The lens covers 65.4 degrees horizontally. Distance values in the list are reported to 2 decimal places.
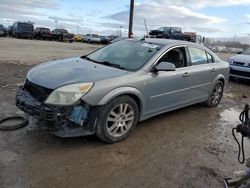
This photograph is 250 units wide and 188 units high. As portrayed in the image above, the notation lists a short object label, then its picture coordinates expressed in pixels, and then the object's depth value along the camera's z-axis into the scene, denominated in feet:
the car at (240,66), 22.58
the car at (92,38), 97.60
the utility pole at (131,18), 34.61
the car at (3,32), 84.01
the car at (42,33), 84.25
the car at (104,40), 97.26
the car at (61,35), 87.43
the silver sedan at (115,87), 8.62
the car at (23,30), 81.44
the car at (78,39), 104.24
